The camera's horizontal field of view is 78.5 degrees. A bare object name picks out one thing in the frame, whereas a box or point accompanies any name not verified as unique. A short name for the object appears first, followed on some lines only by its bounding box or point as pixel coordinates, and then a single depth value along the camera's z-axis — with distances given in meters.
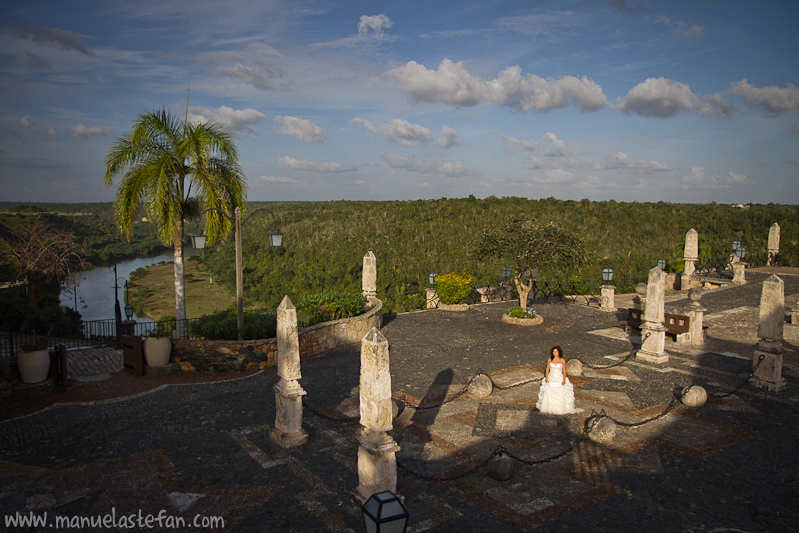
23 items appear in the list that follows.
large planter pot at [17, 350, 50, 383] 9.44
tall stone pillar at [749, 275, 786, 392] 9.40
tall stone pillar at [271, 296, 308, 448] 7.29
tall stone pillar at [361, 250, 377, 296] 15.72
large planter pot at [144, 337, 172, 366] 10.71
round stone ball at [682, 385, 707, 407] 8.59
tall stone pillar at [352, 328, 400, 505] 5.51
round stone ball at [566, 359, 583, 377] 10.66
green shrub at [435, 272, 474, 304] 18.06
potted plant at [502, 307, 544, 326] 15.85
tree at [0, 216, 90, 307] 15.71
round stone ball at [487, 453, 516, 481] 6.22
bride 8.34
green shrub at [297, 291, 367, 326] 13.64
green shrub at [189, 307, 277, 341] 11.61
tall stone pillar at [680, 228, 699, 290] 22.58
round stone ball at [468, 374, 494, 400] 9.26
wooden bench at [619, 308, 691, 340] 12.61
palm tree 12.73
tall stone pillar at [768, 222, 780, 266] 28.30
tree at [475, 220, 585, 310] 15.65
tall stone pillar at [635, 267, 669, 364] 11.52
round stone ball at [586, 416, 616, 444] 7.25
